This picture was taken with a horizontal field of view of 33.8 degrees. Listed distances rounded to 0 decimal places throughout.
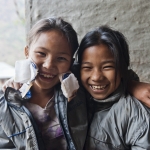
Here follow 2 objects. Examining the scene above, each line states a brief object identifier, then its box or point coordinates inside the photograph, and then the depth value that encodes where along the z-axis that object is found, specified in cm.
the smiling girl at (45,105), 100
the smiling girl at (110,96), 101
